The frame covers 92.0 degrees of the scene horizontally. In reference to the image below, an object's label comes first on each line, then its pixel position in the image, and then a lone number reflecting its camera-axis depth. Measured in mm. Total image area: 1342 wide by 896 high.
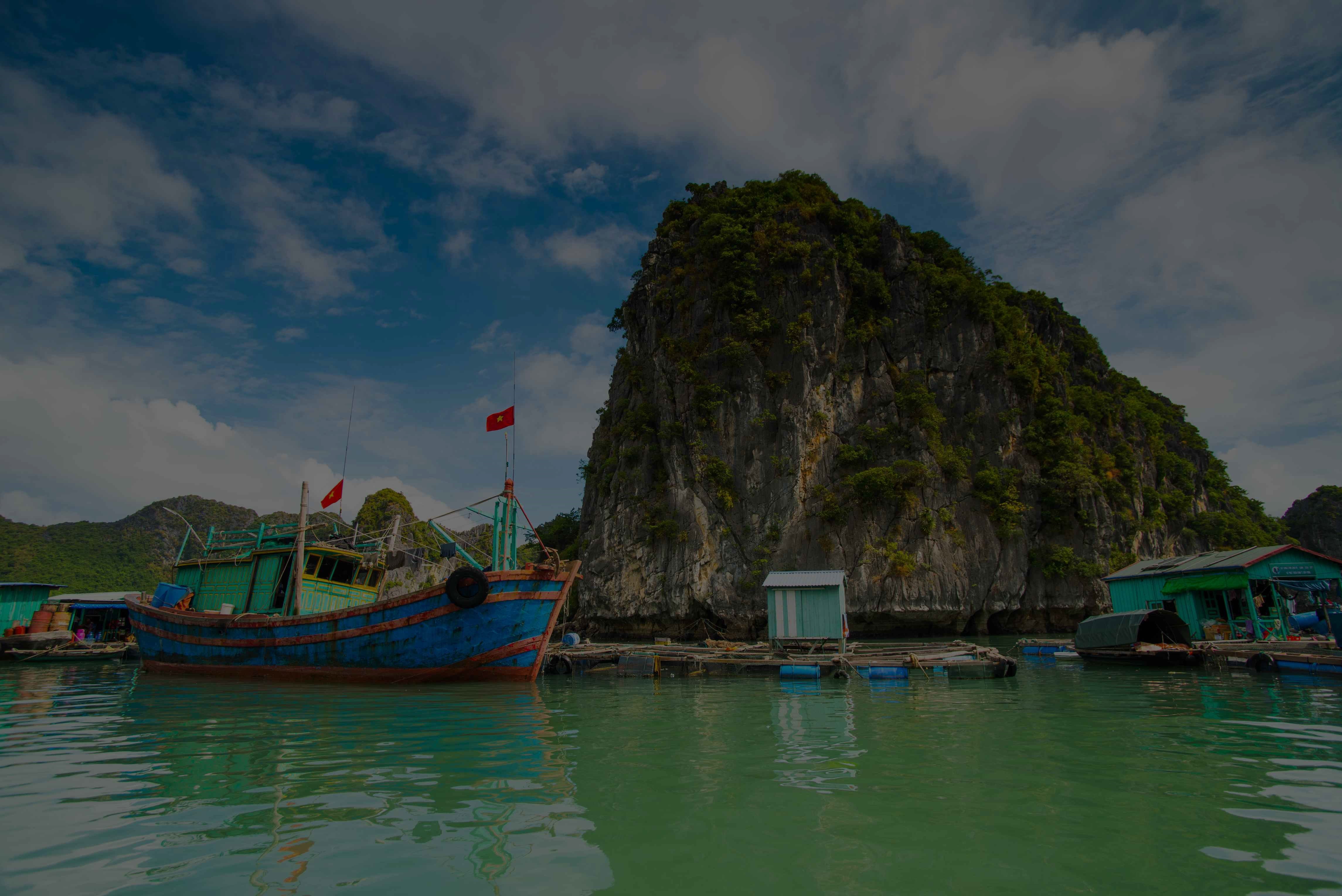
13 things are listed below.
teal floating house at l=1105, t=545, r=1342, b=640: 22094
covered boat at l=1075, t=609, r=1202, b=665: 19531
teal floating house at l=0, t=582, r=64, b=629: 32062
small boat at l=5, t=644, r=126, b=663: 28859
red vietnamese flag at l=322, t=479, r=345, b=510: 21391
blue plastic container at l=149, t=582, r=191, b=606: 23484
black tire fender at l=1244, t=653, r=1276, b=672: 17312
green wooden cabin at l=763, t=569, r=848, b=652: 22828
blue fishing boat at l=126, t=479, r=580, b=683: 17938
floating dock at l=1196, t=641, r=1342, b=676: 16188
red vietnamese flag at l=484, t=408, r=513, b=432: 19938
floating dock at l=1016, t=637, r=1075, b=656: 24484
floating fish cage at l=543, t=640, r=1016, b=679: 18672
